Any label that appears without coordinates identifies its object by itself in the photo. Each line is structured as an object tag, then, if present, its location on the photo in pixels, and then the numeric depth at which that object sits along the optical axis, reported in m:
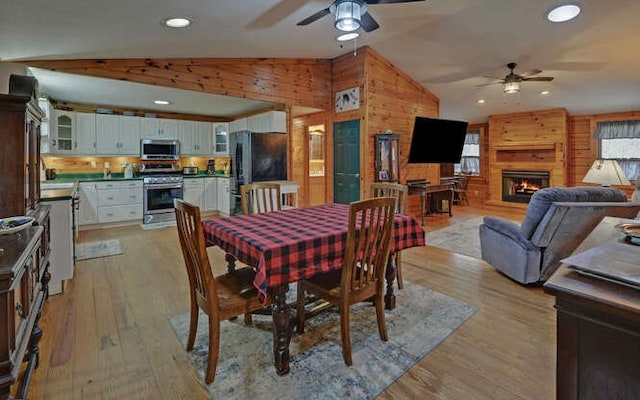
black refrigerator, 5.71
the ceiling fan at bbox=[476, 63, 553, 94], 4.92
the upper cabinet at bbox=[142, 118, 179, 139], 6.52
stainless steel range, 6.27
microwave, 6.46
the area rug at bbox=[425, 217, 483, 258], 4.48
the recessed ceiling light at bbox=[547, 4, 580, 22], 3.75
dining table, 1.78
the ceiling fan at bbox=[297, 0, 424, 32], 2.61
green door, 5.79
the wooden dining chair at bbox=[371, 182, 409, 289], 3.03
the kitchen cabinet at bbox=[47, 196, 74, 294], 2.98
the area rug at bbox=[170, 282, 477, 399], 1.79
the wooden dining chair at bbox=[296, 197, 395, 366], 1.91
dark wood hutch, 1.22
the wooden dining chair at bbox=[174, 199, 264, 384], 1.77
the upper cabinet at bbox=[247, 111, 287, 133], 5.69
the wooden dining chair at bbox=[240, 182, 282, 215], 3.13
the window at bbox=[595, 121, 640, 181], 6.96
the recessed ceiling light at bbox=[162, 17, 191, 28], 2.92
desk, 6.24
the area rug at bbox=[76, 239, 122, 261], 4.25
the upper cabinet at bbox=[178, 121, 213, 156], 7.01
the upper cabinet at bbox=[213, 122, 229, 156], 7.33
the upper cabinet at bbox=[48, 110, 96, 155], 5.62
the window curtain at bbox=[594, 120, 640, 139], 6.91
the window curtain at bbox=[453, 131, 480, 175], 9.48
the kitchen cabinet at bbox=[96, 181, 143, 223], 5.91
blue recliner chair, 2.90
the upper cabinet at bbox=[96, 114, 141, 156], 6.07
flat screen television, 6.35
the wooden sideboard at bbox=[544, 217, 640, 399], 0.74
